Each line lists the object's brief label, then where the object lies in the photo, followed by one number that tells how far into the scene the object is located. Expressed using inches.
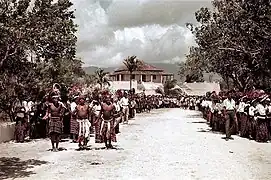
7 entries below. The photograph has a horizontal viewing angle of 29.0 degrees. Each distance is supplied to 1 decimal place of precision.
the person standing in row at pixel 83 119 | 619.8
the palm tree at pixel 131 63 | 3565.5
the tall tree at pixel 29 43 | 441.7
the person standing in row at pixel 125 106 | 1154.4
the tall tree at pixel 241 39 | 698.8
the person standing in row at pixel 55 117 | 607.8
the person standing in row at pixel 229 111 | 792.9
